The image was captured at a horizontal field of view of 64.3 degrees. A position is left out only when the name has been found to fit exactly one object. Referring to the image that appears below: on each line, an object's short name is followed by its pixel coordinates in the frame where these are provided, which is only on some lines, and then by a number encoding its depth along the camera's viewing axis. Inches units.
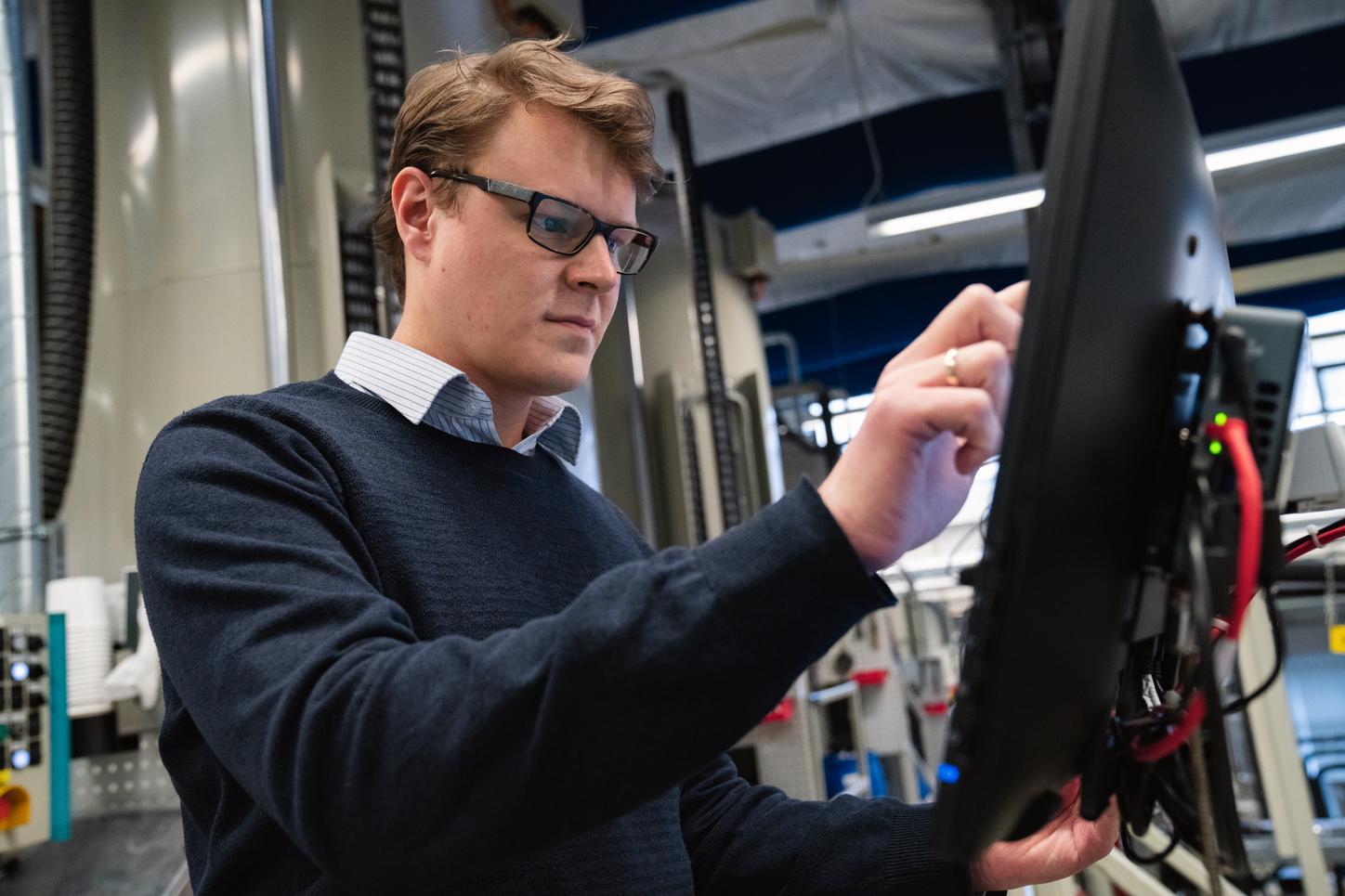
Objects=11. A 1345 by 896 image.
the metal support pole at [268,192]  77.9
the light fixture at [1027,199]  167.0
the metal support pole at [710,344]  152.5
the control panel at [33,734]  67.2
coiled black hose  79.3
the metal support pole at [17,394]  72.2
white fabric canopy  174.6
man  20.5
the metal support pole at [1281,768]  114.9
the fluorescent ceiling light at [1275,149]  165.3
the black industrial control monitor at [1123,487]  17.4
